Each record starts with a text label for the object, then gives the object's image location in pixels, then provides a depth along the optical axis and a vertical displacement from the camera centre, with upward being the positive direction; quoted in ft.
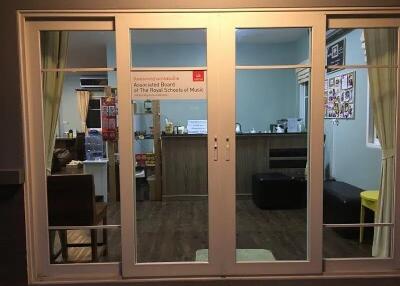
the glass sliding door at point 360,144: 8.77 -0.95
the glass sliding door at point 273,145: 8.34 -1.09
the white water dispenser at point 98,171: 15.28 -2.17
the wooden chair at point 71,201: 9.41 -2.19
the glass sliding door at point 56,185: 8.28 -1.71
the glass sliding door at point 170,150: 8.30 -1.31
